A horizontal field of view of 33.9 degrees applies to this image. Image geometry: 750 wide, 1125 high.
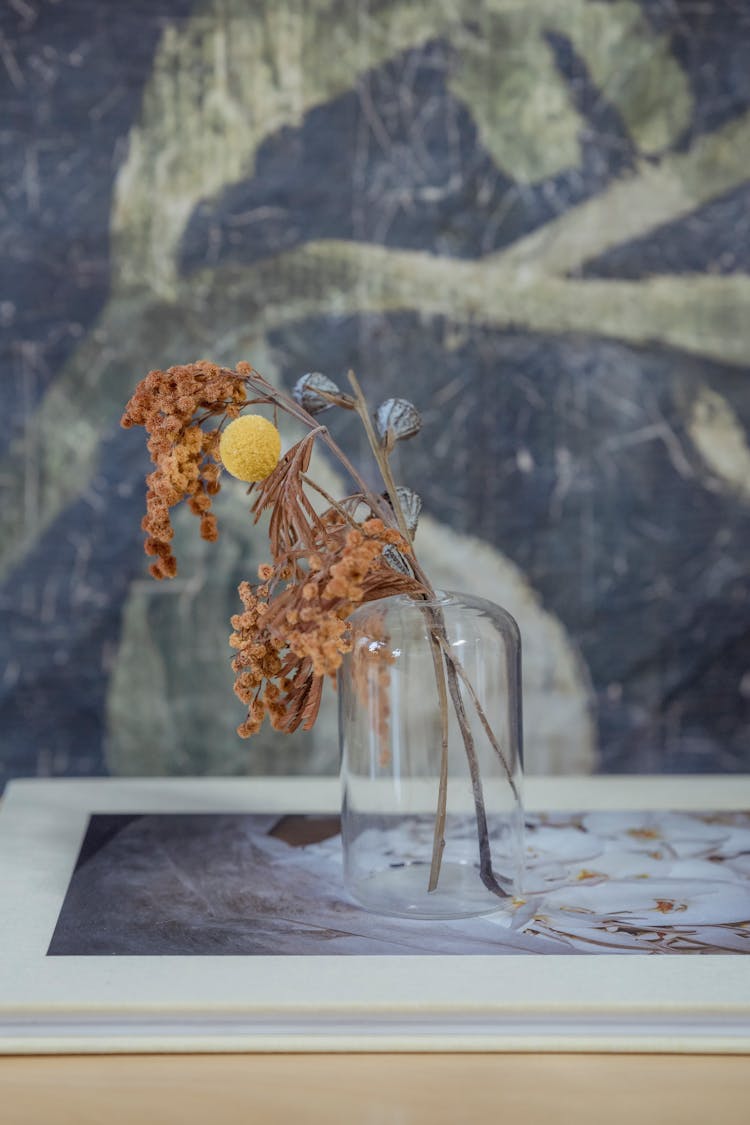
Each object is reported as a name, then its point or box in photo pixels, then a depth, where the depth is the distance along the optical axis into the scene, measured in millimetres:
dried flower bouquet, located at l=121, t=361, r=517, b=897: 714
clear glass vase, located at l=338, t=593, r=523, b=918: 836
